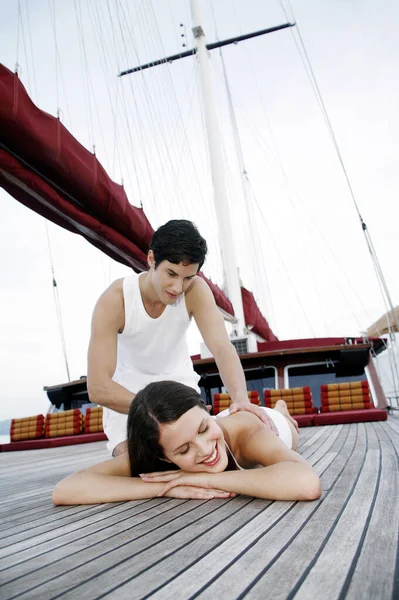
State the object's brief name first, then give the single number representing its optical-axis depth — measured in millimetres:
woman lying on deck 1912
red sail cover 2855
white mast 10359
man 2480
